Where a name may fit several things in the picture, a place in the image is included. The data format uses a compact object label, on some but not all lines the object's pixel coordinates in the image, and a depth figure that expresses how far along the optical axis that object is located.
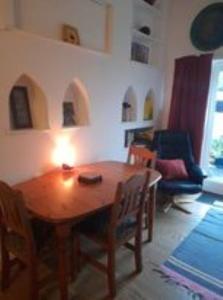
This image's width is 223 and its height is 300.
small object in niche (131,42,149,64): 3.28
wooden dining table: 1.51
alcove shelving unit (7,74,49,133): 2.06
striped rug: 1.93
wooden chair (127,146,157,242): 2.44
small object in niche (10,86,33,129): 2.06
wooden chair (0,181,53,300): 1.44
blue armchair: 3.45
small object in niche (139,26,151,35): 3.29
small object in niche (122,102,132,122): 3.27
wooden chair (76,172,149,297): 1.65
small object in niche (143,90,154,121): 3.68
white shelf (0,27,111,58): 1.81
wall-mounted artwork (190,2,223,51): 3.24
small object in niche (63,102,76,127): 2.55
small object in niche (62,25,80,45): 2.28
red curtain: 3.40
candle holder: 2.36
